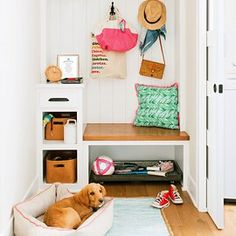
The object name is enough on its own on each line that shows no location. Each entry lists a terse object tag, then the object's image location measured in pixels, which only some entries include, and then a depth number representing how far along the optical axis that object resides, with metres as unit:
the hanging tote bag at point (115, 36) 4.13
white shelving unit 3.67
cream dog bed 2.42
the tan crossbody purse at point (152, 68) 4.33
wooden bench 3.71
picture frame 4.13
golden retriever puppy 2.62
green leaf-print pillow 4.10
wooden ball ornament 3.82
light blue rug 2.79
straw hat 4.14
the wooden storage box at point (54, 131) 3.84
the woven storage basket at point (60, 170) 3.71
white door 2.81
